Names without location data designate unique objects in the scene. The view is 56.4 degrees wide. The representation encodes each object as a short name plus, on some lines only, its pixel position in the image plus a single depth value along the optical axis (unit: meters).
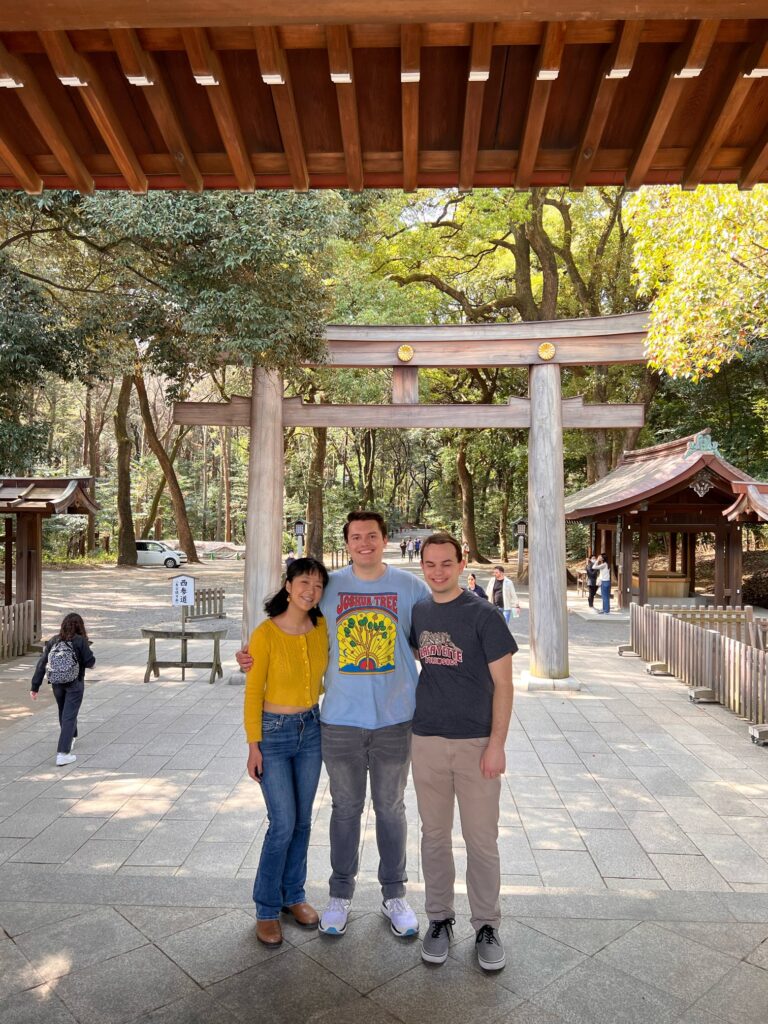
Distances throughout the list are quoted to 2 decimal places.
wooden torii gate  8.87
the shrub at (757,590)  19.81
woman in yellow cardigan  3.10
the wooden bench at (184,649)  9.11
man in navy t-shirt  2.97
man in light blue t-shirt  3.15
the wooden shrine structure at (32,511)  10.97
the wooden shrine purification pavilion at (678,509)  15.86
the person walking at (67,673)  5.85
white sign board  9.92
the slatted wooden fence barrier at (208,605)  14.90
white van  29.62
